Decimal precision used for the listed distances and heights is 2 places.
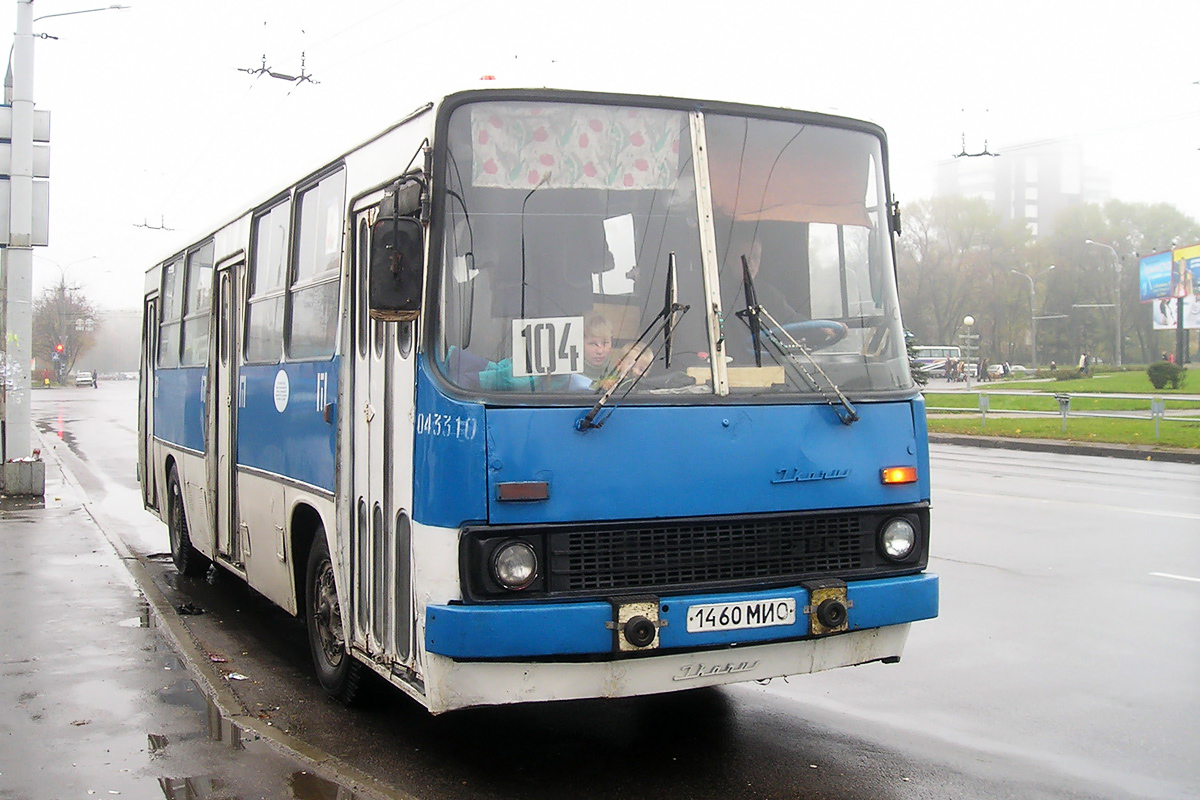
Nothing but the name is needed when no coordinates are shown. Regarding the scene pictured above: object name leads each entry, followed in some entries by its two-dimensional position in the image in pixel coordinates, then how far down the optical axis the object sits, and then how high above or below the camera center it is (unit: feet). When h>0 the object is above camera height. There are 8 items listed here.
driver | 16.83 +1.29
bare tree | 312.50 +16.71
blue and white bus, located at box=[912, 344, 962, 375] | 287.75 +7.48
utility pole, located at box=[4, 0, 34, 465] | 53.78 +6.64
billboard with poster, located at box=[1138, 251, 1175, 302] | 193.30 +17.64
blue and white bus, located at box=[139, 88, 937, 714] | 15.47 -0.26
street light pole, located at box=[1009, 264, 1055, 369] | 260.83 +14.16
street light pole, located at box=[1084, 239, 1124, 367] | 253.03 +27.88
